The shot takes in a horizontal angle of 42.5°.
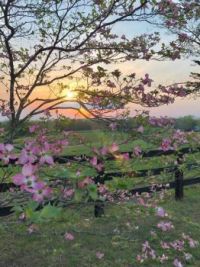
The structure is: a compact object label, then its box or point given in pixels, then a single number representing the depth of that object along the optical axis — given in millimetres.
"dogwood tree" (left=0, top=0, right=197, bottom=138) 3819
